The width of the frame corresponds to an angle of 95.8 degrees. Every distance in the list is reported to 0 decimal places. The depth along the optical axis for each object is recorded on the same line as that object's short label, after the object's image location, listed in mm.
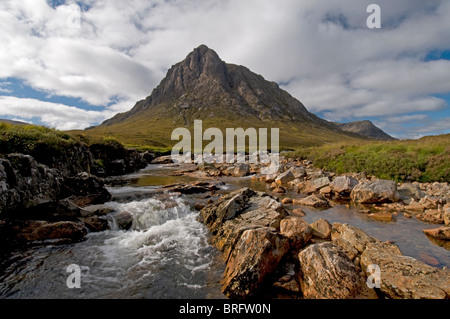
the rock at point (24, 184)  9273
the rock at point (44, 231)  9250
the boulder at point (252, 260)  6293
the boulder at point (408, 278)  5270
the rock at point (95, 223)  11191
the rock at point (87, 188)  14553
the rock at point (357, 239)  7621
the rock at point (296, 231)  8421
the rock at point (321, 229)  9328
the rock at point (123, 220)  12000
